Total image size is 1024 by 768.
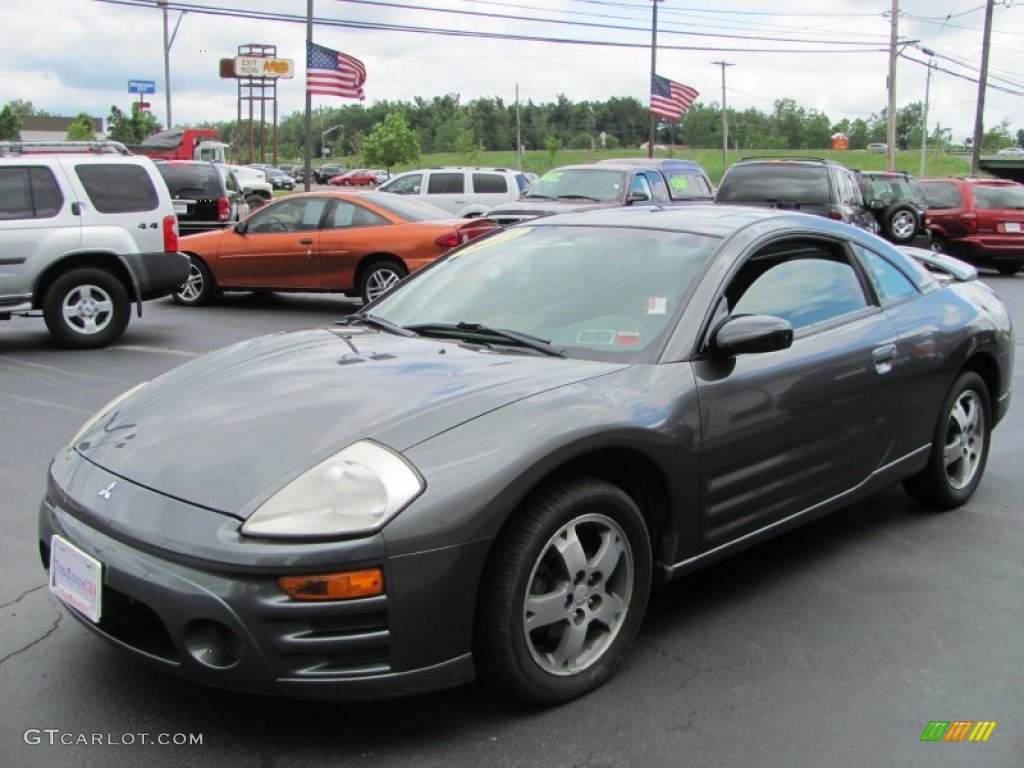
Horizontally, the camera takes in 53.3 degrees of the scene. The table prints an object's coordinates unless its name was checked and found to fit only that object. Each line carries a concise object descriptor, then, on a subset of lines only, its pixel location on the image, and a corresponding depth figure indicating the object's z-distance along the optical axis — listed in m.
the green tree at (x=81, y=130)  73.32
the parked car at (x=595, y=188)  14.05
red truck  38.19
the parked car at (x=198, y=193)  19.70
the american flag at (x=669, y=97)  26.78
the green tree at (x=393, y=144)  73.62
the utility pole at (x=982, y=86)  36.34
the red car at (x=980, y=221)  17.48
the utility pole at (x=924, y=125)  58.64
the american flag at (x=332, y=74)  21.50
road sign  63.36
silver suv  9.14
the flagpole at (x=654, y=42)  30.97
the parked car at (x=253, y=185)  37.38
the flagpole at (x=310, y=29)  22.08
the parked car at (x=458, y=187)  20.95
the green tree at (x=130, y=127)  59.83
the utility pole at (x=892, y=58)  36.00
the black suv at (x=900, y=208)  18.20
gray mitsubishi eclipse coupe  2.60
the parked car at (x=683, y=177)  15.62
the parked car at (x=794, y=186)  14.04
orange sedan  11.51
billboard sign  63.78
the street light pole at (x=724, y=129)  71.31
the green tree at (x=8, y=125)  74.00
